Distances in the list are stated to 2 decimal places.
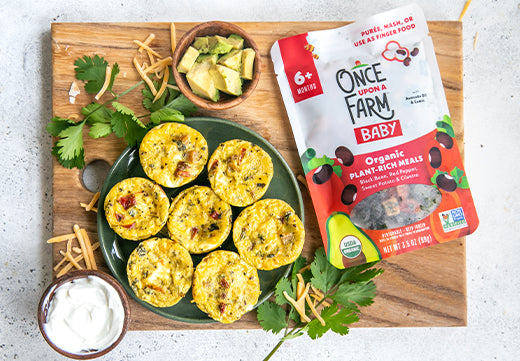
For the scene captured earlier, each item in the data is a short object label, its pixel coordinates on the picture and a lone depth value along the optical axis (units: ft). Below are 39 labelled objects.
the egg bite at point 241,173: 2.17
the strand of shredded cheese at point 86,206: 2.22
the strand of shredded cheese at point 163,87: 2.21
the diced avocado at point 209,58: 2.13
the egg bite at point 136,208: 2.15
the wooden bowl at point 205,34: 2.12
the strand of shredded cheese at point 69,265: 2.22
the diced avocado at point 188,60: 2.12
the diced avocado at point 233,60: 2.12
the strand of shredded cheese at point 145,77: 2.21
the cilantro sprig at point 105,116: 2.16
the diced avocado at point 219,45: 2.12
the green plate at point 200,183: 2.19
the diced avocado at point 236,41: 2.14
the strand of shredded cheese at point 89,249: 2.22
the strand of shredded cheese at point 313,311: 2.19
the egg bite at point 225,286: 2.15
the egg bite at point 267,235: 2.17
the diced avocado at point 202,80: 2.12
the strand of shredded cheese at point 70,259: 2.22
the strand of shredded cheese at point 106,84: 2.22
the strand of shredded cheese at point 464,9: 2.35
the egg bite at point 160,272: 2.15
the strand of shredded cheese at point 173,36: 2.23
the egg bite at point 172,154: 2.16
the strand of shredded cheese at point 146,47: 2.22
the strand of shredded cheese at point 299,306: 2.19
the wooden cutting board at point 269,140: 2.24
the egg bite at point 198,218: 2.17
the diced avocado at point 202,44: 2.14
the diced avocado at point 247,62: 2.13
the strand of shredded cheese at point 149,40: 2.23
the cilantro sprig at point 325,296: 2.18
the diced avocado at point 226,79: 2.10
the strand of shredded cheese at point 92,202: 2.21
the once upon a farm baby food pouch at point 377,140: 2.23
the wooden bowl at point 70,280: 2.09
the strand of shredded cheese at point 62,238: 2.22
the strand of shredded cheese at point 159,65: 2.22
